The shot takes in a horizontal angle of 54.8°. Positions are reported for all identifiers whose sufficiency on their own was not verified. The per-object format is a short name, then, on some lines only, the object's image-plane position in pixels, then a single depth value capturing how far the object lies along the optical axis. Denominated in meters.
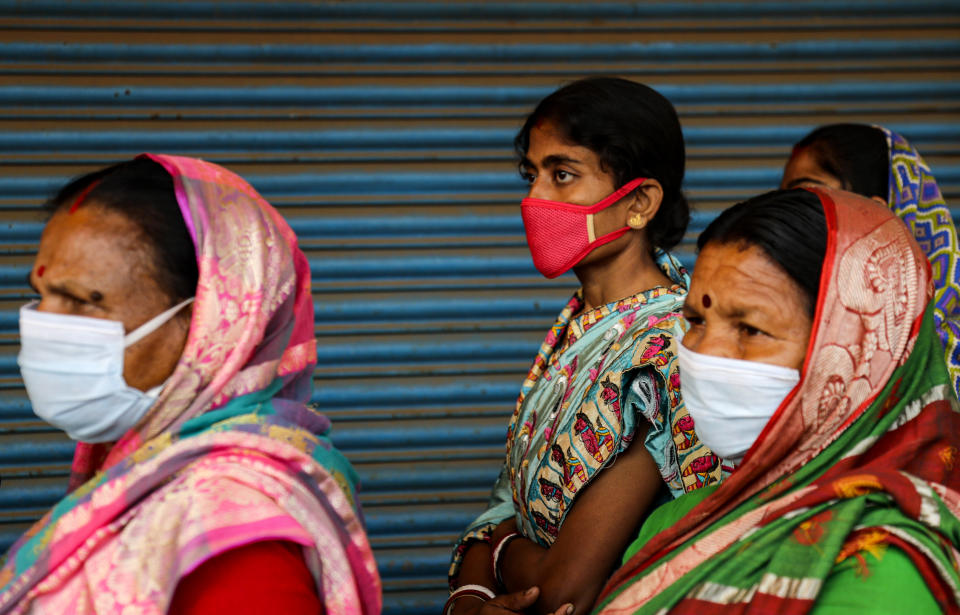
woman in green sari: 1.51
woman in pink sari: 1.53
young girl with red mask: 2.08
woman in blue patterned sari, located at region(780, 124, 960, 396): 2.91
